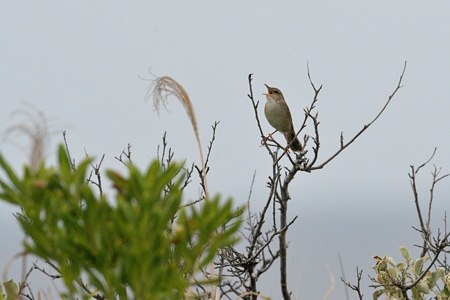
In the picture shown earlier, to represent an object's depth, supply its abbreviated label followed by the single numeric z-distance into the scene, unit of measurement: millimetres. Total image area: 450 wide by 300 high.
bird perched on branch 14742
